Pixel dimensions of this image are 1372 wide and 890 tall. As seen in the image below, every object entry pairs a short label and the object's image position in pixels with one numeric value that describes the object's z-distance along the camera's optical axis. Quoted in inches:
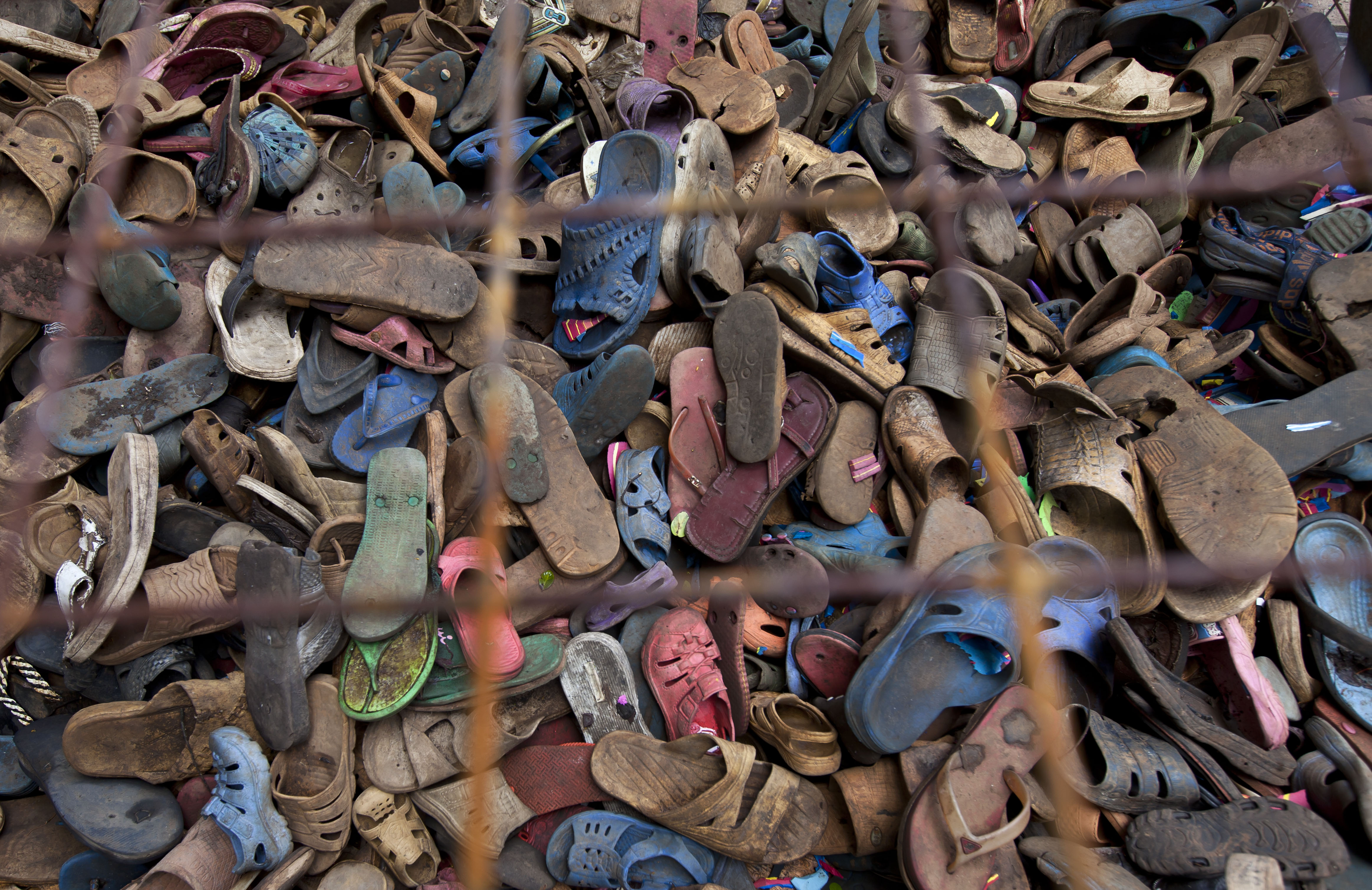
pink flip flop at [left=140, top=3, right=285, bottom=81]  68.1
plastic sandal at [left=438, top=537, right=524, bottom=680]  42.9
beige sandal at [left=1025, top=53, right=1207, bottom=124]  72.4
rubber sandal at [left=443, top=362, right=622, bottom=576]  48.5
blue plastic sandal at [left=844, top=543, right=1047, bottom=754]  43.6
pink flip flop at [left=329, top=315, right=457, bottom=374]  53.5
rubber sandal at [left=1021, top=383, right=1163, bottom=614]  50.4
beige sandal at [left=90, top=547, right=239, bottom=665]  42.7
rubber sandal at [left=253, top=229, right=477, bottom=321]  52.4
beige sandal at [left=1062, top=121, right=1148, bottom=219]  69.9
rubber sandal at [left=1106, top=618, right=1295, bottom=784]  45.3
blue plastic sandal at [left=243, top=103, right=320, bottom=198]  58.7
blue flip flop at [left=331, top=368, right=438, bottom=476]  51.2
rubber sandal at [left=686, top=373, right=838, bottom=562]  50.8
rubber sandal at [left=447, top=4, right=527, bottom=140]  66.1
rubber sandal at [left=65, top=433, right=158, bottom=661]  41.5
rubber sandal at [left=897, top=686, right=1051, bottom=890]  40.9
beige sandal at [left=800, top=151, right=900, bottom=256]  62.5
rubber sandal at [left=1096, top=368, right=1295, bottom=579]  47.4
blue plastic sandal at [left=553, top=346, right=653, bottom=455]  50.2
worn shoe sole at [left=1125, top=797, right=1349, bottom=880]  40.9
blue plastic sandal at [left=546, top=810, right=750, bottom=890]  42.6
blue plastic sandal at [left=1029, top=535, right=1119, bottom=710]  46.9
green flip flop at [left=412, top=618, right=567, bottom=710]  44.5
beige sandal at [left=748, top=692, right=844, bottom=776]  45.0
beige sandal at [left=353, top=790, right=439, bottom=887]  43.3
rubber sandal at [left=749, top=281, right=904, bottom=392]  55.8
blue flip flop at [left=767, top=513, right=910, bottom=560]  52.0
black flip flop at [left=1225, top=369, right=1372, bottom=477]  52.3
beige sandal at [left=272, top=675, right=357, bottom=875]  41.8
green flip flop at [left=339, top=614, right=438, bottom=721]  43.6
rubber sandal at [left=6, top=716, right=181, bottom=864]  41.6
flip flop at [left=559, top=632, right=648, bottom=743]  46.6
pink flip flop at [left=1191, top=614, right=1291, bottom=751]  46.8
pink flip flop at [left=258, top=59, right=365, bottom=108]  66.7
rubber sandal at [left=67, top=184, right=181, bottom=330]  51.4
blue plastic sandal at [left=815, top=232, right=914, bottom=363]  58.6
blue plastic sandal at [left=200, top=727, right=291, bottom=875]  41.2
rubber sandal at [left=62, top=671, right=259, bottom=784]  42.4
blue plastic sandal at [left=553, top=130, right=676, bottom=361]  55.2
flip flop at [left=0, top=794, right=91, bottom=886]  43.3
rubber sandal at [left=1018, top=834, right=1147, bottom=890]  40.9
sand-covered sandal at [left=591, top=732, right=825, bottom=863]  42.4
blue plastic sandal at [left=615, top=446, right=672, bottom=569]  49.8
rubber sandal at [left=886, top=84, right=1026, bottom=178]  68.9
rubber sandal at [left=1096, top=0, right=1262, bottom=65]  76.3
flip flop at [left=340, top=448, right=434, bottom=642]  43.1
